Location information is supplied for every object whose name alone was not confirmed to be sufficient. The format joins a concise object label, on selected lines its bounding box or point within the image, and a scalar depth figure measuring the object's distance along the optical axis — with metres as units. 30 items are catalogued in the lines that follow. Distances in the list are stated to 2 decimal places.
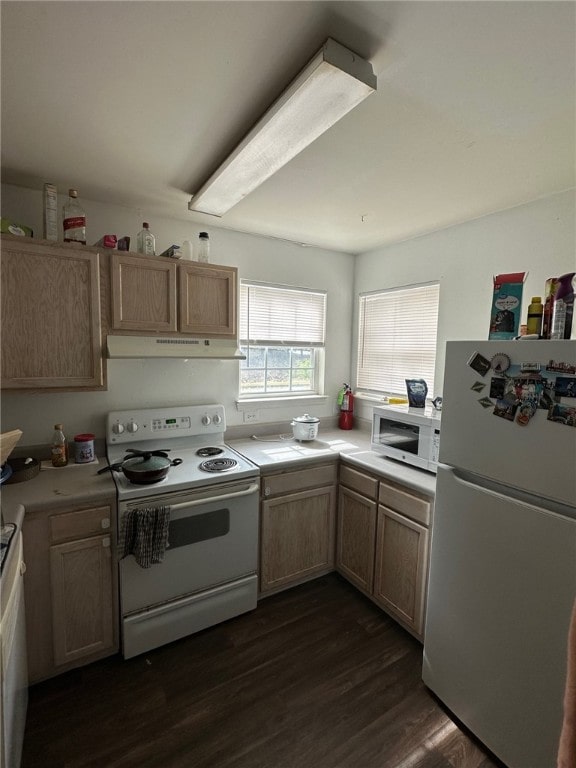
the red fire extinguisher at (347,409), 3.10
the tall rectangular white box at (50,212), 1.72
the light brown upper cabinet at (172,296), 1.94
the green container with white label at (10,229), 1.65
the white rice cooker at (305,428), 2.58
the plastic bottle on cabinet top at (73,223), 1.81
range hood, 1.93
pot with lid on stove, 1.75
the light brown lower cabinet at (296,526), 2.16
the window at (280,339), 2.71
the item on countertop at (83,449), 2.02
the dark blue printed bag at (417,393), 2.22
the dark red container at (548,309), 1.25
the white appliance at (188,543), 1.75
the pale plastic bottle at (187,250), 2.22
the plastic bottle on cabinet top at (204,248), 2.19
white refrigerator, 1.15
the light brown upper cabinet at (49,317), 1.68
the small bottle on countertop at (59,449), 1.92
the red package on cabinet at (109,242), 1.89
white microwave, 1.96
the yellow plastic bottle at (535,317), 1.30
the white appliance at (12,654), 0.98
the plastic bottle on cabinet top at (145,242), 2.03
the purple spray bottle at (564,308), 1.20
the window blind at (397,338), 2.56
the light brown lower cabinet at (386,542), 1.85
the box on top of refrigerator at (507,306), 1.34
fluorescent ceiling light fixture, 0.99
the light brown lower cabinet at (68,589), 1.56
